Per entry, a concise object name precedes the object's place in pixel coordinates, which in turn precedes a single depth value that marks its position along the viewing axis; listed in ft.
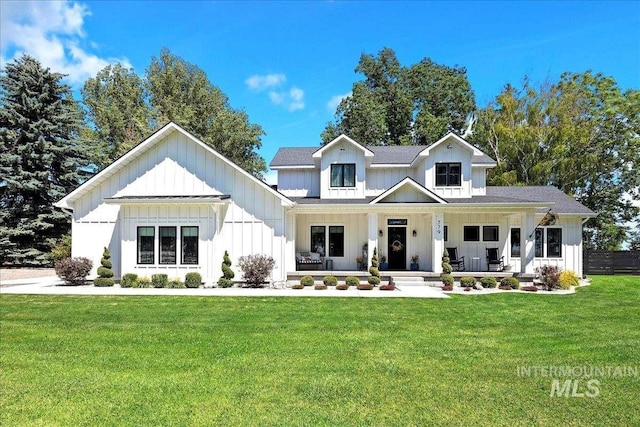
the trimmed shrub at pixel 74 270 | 51.42
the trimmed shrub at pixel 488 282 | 50.60
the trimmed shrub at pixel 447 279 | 50.55
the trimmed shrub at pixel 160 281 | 50.62
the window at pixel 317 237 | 63.00
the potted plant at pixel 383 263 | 60.18
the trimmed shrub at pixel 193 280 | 50.62
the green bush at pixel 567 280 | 50.39
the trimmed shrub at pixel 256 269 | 50.65
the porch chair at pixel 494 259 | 60.00
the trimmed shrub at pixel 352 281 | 50.85
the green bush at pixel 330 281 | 51.39
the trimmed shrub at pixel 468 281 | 50.14
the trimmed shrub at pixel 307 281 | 51.85
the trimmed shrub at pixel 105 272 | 50.88
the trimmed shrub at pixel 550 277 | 49.37
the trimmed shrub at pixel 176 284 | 50.50
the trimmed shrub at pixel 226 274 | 50.72
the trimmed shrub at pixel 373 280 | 50.67
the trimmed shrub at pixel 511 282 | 50.39
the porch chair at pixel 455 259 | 59.99
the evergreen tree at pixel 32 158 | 77.20
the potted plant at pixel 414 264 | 61.11
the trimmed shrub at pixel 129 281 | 50.93
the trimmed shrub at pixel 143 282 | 51.10
